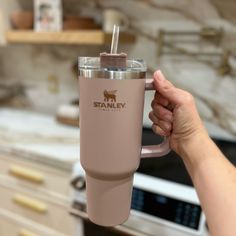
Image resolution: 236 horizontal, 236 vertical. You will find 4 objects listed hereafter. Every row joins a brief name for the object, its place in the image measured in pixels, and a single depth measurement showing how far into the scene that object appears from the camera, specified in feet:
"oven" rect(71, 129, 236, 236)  3.16
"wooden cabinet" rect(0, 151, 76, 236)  4.24
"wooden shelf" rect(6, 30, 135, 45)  4.65
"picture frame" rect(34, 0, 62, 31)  5.30
